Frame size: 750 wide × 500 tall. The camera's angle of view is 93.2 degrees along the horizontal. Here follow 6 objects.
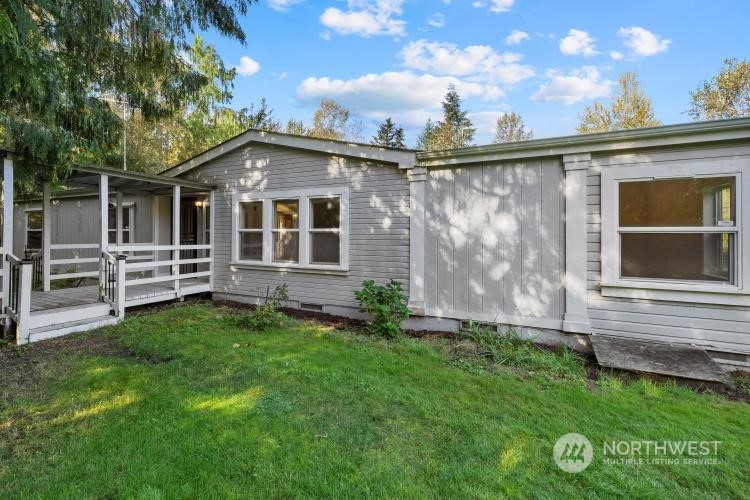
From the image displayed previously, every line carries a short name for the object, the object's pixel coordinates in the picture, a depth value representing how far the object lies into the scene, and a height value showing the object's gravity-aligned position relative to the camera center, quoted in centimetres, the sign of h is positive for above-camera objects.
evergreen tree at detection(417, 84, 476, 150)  2731 +974
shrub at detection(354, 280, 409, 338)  520 -86
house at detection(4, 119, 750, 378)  408 +27
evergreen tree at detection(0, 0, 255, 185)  347 +219
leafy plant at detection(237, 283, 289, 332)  548 -112
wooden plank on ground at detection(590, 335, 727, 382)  354 -118
